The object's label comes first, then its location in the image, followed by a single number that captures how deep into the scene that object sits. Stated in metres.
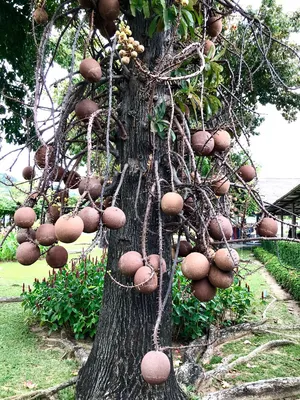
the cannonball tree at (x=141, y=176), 1.55
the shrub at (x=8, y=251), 11.14
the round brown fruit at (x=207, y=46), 2.19
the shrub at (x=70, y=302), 4.30
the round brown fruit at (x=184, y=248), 1.79
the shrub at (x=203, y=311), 4.39
